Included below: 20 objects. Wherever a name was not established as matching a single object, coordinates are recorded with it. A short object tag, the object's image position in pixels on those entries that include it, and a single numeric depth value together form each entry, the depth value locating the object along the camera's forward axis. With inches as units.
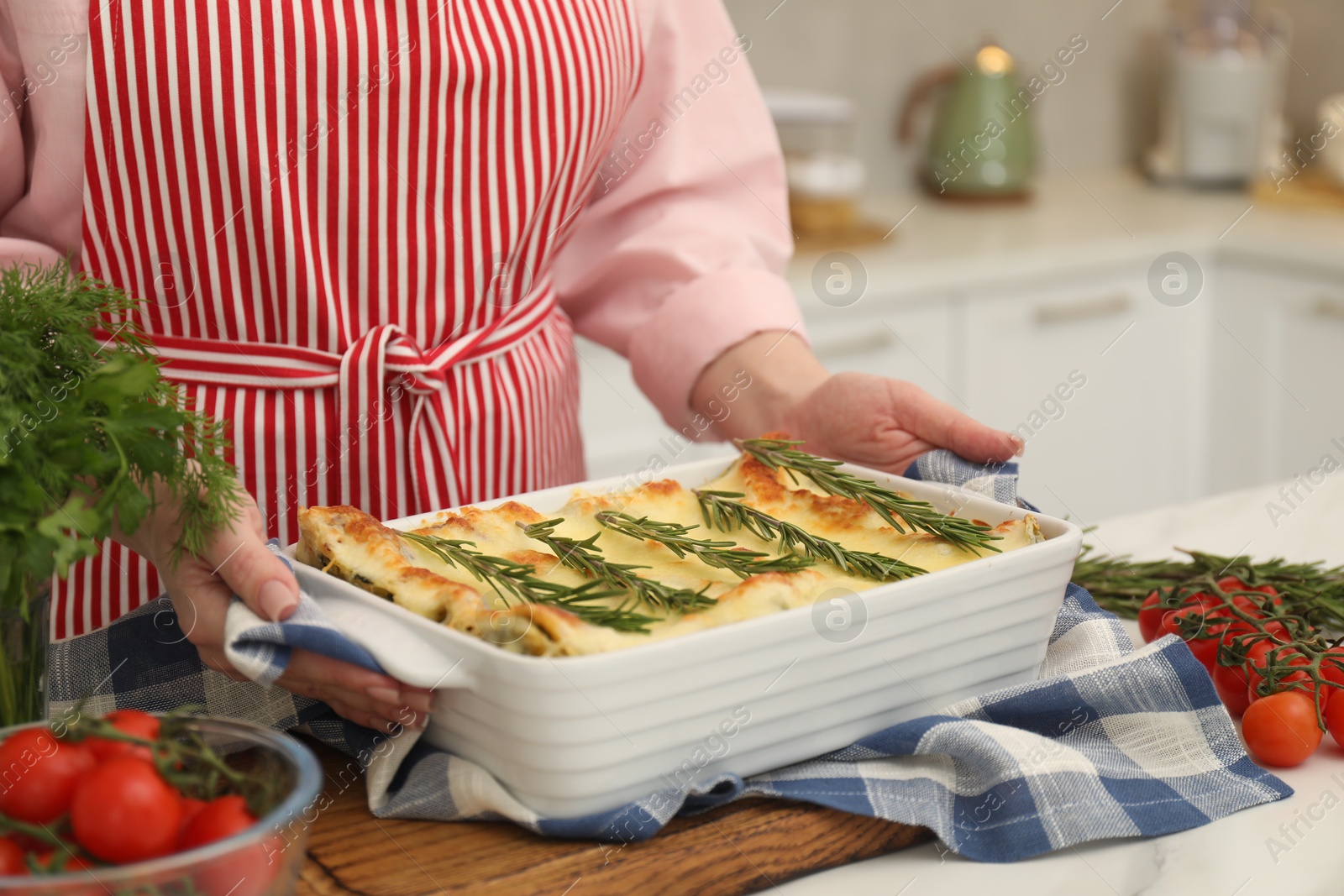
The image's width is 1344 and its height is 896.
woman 51.3
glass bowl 36.3
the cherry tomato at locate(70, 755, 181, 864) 37.3
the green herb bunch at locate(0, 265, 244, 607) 39.7
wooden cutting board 41.5
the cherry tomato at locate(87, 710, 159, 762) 38.4
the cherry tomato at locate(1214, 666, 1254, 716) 47.6
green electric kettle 140.3
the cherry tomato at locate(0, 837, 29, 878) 37.4
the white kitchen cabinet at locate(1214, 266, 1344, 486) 125.0
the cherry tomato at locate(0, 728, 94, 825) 37.9
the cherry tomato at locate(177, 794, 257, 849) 37.5
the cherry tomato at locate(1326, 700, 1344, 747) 46.1
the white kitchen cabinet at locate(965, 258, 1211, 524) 123.1
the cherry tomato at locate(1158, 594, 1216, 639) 49.1
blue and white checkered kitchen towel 42.8
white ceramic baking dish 41.4
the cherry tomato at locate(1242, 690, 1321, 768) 45.7
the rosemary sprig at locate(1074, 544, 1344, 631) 51.1
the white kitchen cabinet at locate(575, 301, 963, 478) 104.7
